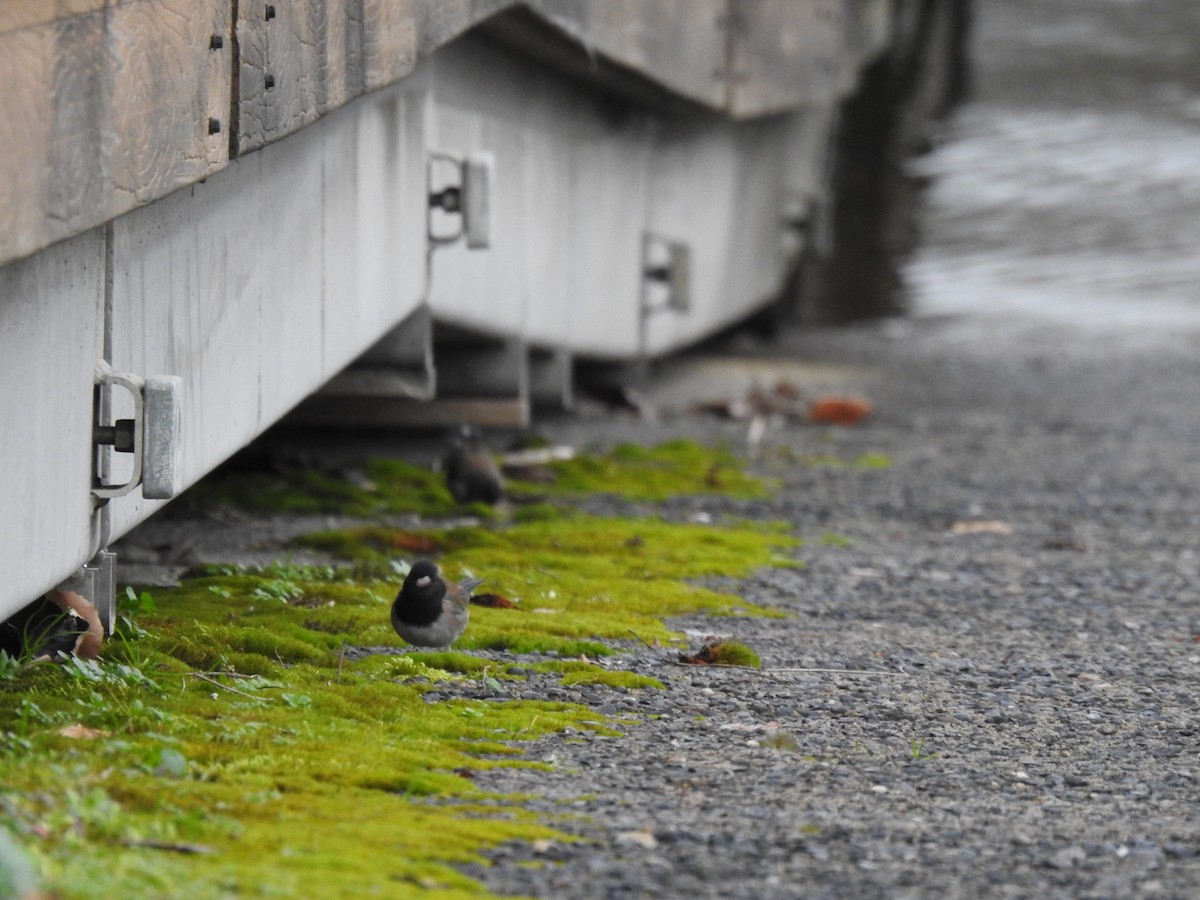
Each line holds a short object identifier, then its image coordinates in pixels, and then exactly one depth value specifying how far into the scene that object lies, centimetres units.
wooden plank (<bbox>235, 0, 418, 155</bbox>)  1270
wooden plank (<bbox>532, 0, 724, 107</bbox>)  2330
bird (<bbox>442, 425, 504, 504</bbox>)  2137
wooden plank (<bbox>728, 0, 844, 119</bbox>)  3284
